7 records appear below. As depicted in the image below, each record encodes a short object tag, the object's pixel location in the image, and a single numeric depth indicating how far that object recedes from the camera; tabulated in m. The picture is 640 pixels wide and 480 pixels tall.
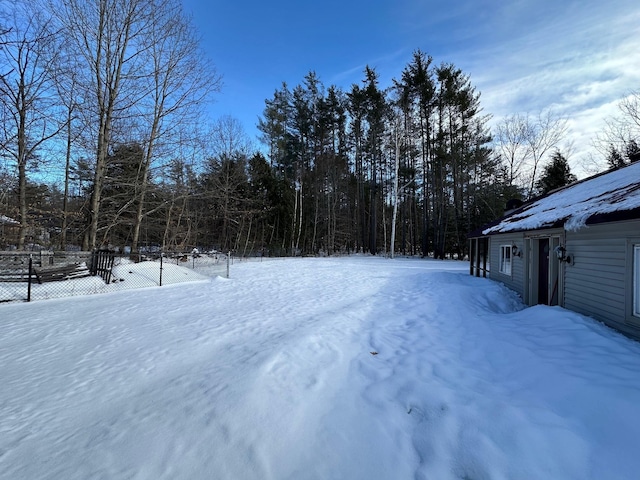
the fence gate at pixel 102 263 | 9.60
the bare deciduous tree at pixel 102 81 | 10.95
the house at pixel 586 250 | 4.22
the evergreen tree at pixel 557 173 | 21.34
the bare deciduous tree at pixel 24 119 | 9.99
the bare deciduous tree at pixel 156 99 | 12.57
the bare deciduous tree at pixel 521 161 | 21.95
